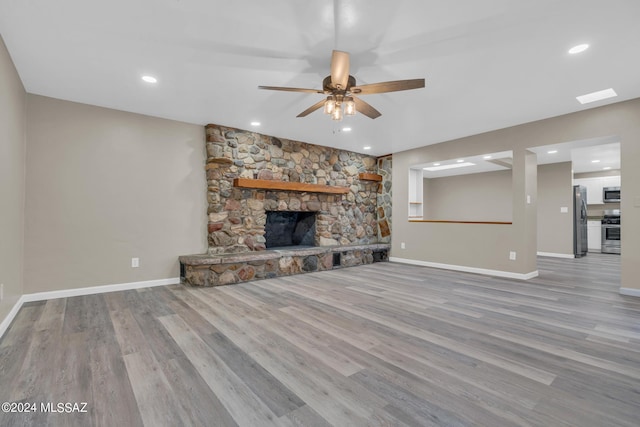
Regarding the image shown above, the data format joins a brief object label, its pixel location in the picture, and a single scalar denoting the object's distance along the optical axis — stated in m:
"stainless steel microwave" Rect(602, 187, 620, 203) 6.88
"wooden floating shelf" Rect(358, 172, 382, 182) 6.05
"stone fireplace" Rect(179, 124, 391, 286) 4.15
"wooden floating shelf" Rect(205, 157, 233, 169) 4.12
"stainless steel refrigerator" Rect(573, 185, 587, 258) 6.31
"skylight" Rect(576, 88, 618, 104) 3.10
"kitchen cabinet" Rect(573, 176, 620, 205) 7.09
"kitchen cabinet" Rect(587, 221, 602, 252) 7.17
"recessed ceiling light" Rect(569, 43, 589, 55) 2.24
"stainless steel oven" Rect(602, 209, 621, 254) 6.77
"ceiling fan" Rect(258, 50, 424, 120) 2.07
